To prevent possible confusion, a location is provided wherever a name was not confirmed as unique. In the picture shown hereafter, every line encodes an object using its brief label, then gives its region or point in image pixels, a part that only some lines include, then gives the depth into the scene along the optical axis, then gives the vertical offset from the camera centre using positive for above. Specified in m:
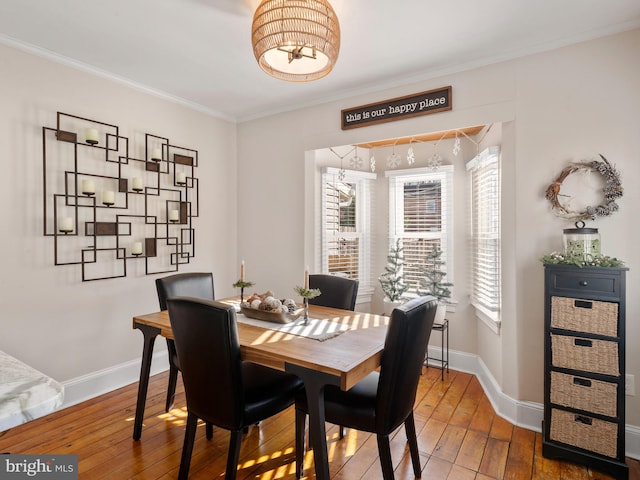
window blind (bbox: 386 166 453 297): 3.76 +0.25
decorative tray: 2.28 -0.49
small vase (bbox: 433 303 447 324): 3.40 -0.71
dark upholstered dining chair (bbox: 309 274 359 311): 2.79 -0.41
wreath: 2.24 +0.30
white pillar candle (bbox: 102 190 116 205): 2.86 +0.33
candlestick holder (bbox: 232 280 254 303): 2.52 -0.32
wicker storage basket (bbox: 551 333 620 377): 2.04 -0.67
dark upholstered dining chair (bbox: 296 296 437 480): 1.66 -0.75
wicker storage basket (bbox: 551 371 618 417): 2.05 -0.90
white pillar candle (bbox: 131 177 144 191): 3.08 +0.47
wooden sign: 2.89 +1.10
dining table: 1.61 -0.55
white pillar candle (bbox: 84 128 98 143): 2.78 +0.79
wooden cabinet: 2.03 -0.74
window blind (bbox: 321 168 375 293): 4.00 +0.17
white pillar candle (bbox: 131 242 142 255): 3.09 -0.08
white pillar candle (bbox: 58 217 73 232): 2.66 +0.10
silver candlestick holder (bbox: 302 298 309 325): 2.29 -0.48
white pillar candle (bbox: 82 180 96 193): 2.74 +0.40
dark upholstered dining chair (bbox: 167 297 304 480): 1.70 -0.67
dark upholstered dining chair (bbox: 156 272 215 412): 2.58 -0.39
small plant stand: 3.40 -1.06
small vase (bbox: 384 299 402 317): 3.71 -0.70
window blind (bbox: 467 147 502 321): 2.97 +0.07
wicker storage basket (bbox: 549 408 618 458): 2.04 -1.12
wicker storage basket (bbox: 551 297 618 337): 2.04 -0.45
